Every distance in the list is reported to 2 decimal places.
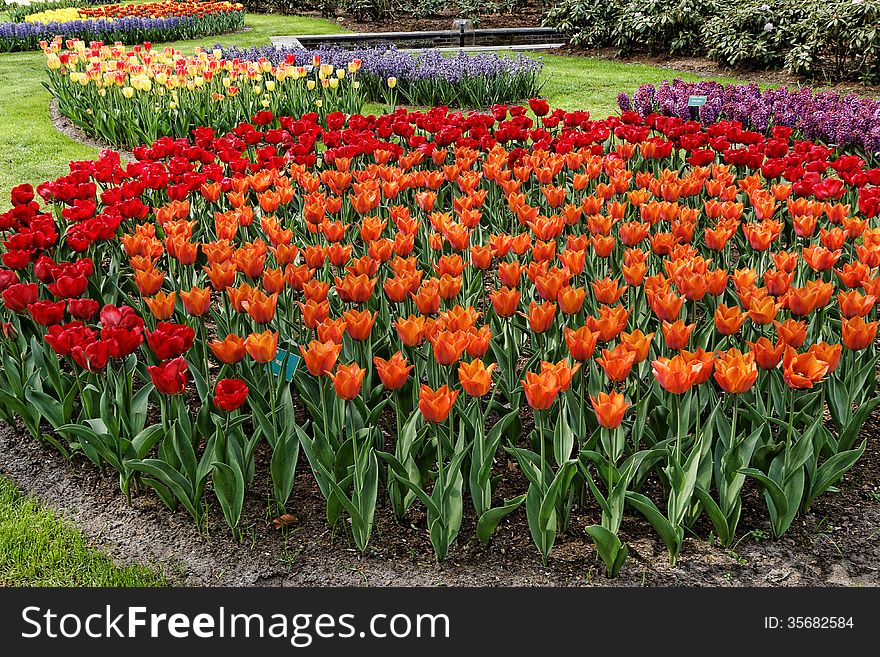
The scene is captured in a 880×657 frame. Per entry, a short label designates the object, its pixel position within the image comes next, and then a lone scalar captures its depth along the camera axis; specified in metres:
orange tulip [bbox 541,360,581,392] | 2.56
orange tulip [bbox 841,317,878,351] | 2.79
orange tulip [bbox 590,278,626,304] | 3.20
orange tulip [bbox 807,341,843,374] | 2.67
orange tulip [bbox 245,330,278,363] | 2.78
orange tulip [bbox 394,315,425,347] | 2.91
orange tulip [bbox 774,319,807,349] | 2.74
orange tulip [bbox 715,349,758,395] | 2.55
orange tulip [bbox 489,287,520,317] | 3.08
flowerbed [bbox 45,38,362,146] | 8.48
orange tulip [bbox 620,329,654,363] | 2.73
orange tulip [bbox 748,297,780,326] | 2.97
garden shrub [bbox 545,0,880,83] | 11.47
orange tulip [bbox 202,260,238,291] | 3.46
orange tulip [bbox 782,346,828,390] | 2.55
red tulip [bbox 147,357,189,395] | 2.70
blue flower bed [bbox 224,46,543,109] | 10.69
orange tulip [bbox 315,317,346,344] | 2.81
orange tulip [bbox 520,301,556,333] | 3.00
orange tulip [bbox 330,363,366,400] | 2.58
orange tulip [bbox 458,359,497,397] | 2.53
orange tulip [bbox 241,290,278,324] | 3.09
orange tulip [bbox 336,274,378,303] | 3.29
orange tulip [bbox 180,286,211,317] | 3.25
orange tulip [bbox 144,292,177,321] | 3.28
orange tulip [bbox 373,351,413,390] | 2.57
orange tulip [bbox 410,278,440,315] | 3.11
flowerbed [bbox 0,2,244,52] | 17.50
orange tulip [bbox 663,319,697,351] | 2.76
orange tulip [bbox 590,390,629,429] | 2.48
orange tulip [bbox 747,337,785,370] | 2.68
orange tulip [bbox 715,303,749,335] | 2.91
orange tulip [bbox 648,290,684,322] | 3.00
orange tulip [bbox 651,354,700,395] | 2.52
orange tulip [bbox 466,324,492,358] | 2.75
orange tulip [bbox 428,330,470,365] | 2.67
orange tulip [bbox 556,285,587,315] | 3.13
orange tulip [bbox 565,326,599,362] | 2.76
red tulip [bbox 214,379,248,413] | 2.66
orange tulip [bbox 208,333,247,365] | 2.79
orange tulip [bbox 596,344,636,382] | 2.61
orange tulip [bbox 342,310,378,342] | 2.91
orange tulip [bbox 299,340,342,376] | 2.68
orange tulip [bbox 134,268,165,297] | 3.45
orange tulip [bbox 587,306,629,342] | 2.86
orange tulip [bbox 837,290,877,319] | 2.96
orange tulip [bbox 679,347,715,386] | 2.58
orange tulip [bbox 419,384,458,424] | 2.47
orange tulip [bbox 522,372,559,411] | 2.51
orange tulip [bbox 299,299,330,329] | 3.09
